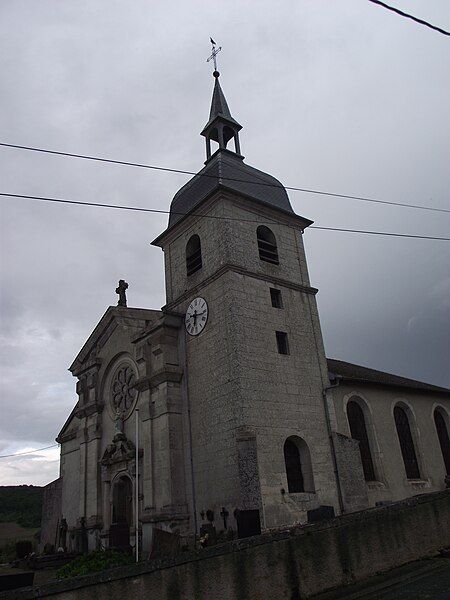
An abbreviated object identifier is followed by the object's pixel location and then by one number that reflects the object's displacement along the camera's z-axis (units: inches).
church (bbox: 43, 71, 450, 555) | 589.3
